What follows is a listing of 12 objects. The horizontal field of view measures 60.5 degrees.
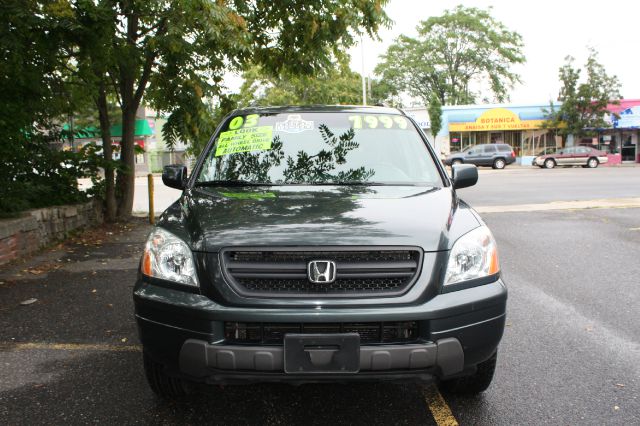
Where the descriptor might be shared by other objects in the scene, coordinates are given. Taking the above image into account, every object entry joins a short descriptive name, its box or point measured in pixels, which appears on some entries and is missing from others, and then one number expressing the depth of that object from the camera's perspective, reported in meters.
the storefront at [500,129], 41.66
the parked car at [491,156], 35.84
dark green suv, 2.41
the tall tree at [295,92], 34.28
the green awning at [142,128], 33.06
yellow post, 10.63
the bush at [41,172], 7.48
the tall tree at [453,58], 50.84
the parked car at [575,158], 34.31
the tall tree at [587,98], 37.50
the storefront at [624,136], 39.62
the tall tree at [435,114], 41.34
